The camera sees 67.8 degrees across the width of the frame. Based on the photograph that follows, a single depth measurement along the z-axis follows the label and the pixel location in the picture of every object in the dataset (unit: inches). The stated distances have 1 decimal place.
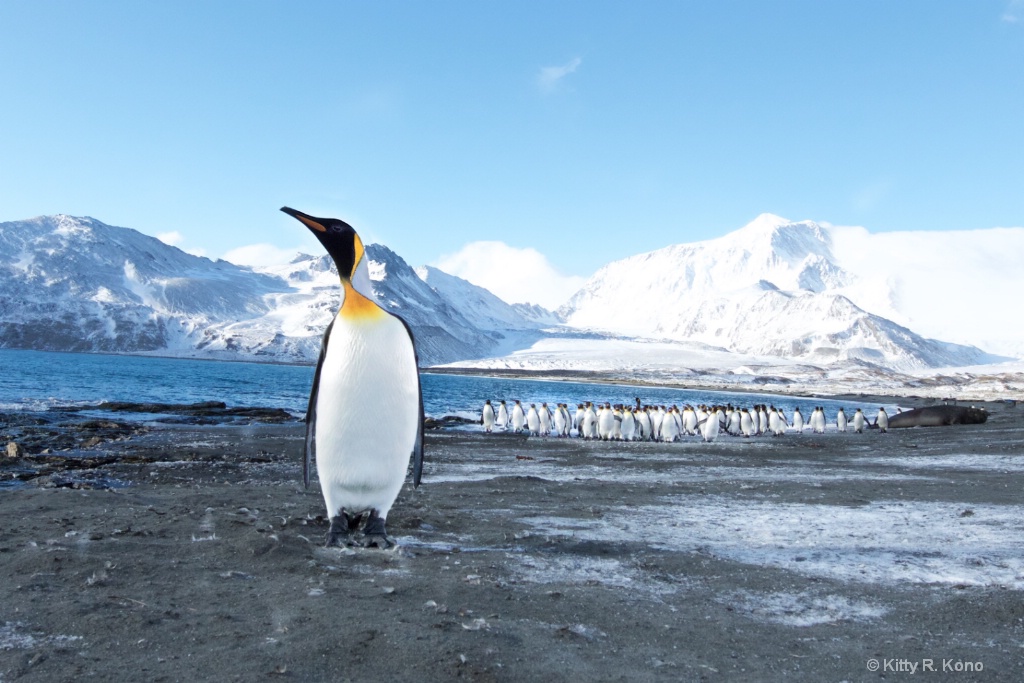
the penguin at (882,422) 1227.2
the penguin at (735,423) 1125.1
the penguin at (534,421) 1062.4
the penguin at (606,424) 996.6
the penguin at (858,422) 1221.1
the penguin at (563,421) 1082.7
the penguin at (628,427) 1005.8
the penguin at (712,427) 992.9
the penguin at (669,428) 992.9
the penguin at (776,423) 1136.2
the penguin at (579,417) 1083.7
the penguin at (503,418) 1153.4
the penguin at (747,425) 1112.2
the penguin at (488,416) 1101.7
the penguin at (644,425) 1017.5
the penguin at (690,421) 1088.2
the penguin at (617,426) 1008.2
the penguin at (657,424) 1018.7
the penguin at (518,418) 1114.7
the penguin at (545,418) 1075.3
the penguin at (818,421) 1235.2
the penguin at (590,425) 1011.9
